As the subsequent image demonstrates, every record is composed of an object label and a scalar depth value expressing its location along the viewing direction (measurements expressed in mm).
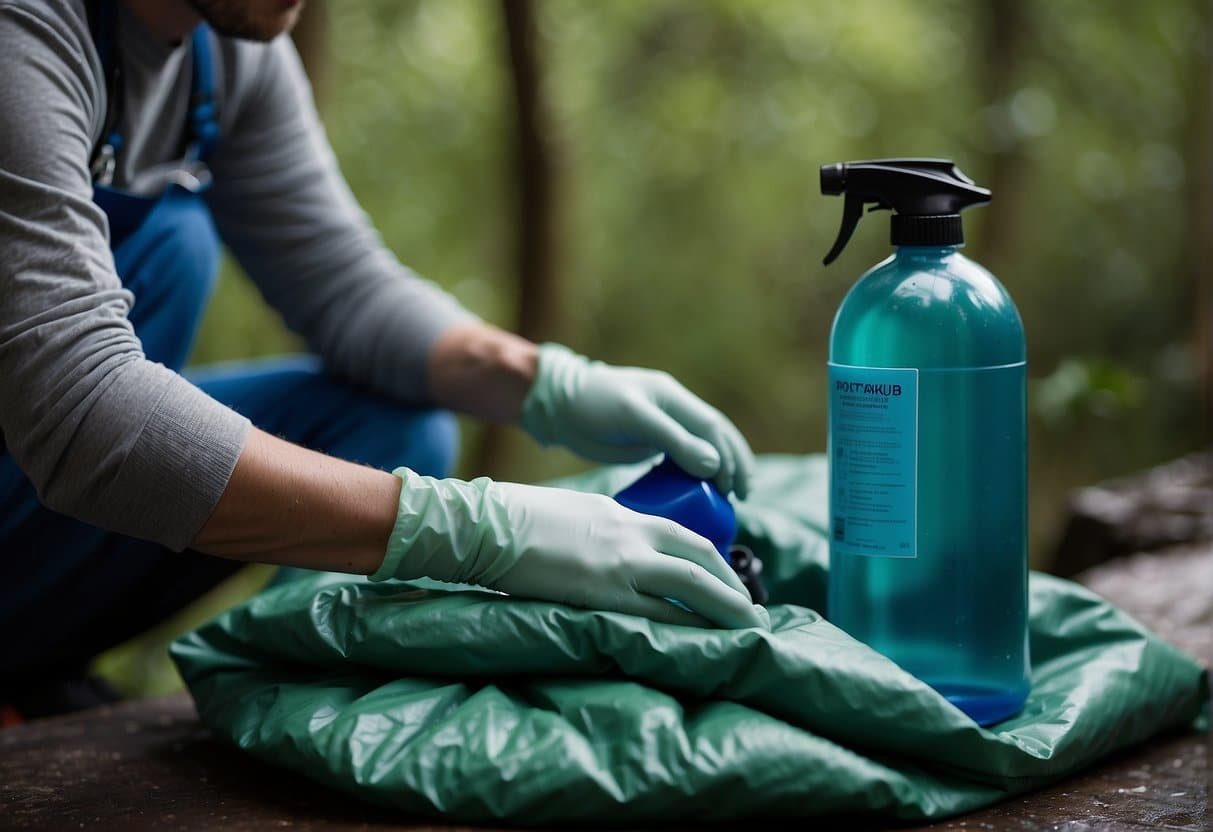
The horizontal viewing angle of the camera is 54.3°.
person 1113
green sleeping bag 985
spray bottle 1139
